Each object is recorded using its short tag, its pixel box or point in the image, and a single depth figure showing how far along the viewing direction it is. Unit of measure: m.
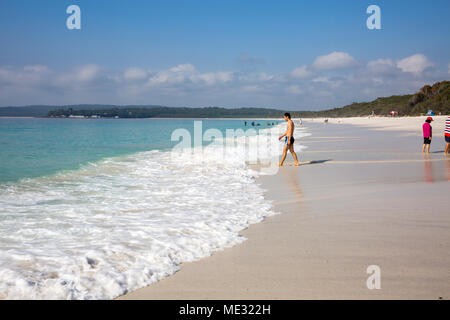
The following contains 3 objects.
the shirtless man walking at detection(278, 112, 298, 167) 13.29
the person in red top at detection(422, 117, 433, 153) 15.59
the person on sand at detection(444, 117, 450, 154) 14.41
